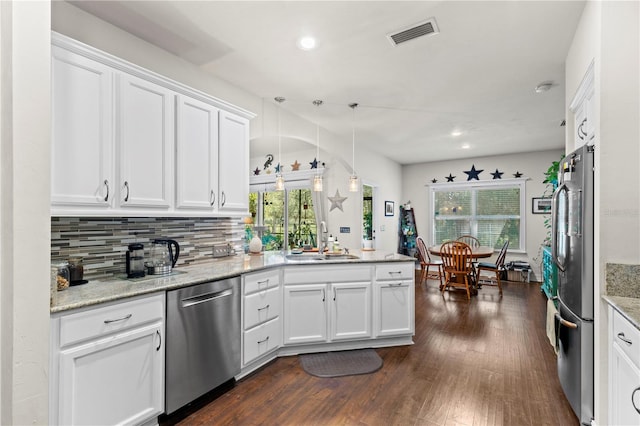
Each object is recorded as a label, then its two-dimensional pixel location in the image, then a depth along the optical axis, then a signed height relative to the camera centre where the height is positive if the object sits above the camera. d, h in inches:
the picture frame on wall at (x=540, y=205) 244.5 +6.0
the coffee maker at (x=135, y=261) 83.6 -13.0
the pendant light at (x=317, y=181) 140.0 +14.1
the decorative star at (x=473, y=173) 271.8 +34.5
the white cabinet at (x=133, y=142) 68.2 +18.6
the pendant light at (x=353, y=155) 147.7 +38.7
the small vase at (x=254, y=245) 134.8 -13.9
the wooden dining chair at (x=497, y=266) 214.8 -37.4
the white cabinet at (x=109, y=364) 57.7 -30.9
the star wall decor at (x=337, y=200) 217.2 +8.7
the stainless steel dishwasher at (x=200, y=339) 75.9 -33.2
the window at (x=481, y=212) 260.7 +0.6
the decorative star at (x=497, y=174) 262.8 +32.3
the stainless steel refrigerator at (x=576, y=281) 71.7 -16.5
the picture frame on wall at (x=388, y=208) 266.9 +4.1
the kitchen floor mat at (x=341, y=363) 101.0 -51.2
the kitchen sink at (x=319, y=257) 124.8 -18.1
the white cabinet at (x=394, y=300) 119.8 -33.6
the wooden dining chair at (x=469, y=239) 263.7 -23.4
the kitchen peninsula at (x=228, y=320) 60.0 -29.6
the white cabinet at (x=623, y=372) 51.9 -29.0
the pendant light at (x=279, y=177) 133.9 +15.1
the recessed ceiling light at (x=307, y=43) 93.7 +51.8
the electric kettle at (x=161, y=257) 88.1 -12.7
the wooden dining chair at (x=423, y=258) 239.0 -35.0
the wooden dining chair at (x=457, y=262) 200.4 -32.2
